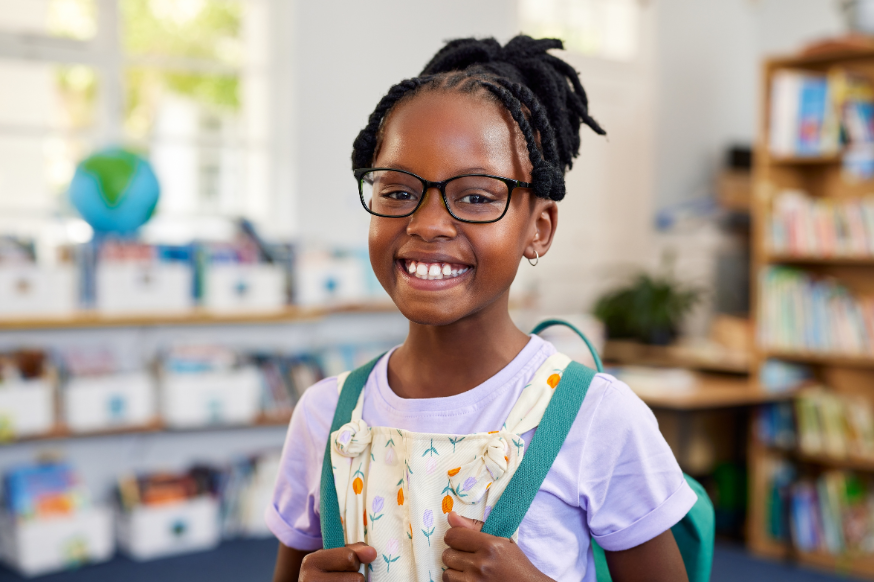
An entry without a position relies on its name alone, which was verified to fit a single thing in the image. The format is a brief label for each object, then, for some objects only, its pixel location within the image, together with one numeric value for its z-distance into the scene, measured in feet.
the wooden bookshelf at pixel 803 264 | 11.36
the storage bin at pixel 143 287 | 10.94
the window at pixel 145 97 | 12.00
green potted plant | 13.17
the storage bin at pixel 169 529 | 10.77
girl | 2.85
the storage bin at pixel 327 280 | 12.26
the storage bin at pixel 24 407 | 10.18
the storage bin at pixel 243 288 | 11.62
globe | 10.45
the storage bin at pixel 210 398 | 11.20
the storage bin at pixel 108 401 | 10.63
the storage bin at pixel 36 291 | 10.33
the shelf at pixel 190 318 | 10.36
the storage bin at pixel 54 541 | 9.99
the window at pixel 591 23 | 15.40
